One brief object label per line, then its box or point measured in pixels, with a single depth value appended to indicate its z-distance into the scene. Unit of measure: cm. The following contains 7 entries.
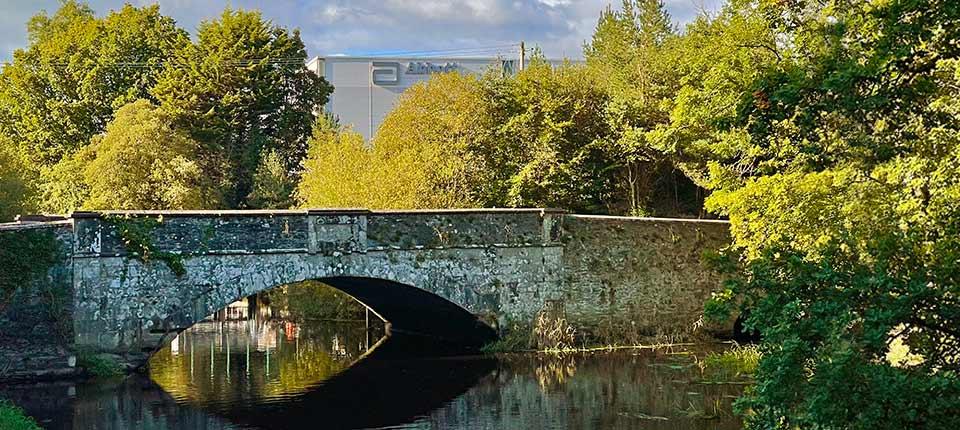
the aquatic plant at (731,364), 2039
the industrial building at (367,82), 5859
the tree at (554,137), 2983
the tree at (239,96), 3838
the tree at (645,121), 3034
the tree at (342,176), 3011
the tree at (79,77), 4109
